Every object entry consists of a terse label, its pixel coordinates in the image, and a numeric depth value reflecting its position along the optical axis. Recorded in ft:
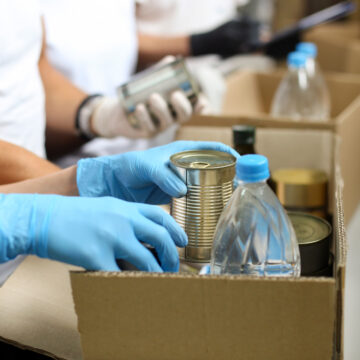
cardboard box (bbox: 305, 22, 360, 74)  7.87
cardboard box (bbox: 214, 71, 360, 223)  4.73
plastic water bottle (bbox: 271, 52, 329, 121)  5.87
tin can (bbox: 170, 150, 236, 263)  3.32
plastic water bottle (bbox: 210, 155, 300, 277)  3.33
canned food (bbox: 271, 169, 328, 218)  4.44
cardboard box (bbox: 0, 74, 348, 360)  2.98
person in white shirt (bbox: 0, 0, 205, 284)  4.45
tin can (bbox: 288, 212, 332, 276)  3.59
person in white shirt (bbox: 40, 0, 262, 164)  5.63
